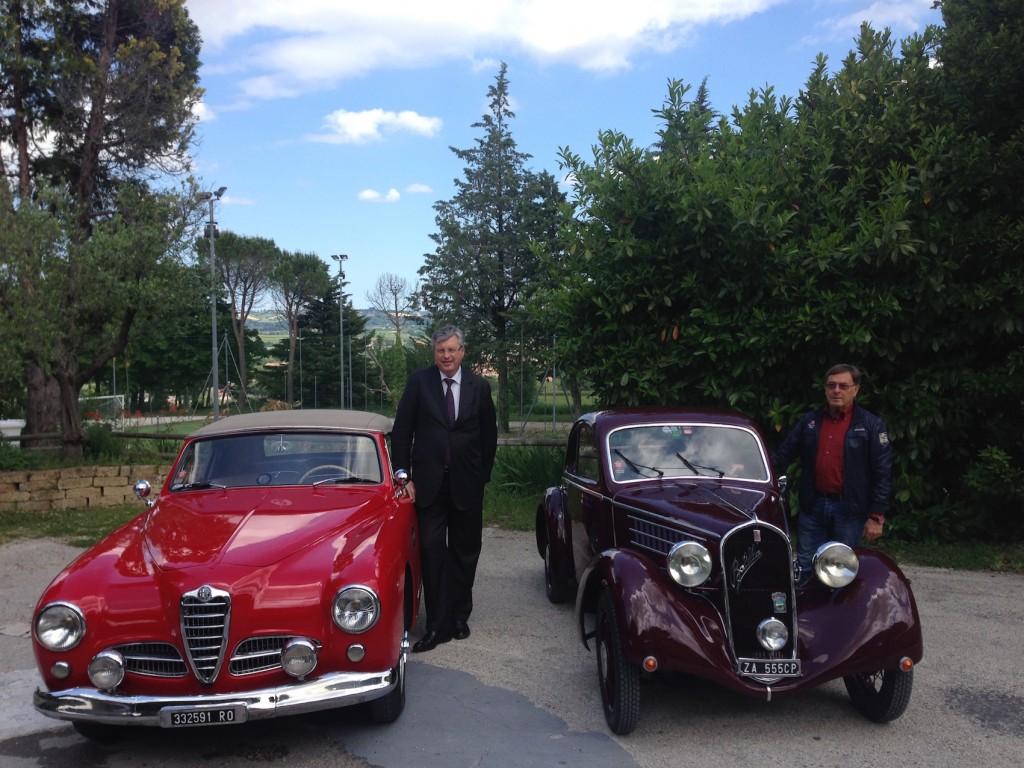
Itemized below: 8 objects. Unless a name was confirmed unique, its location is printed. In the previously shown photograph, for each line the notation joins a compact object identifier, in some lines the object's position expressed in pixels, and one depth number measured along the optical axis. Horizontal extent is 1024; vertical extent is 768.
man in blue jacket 5.52
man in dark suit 5.89
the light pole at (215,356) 32.16
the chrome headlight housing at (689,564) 4.38
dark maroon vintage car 4.21
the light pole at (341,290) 58.03
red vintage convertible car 3.89
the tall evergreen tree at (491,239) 37.34
